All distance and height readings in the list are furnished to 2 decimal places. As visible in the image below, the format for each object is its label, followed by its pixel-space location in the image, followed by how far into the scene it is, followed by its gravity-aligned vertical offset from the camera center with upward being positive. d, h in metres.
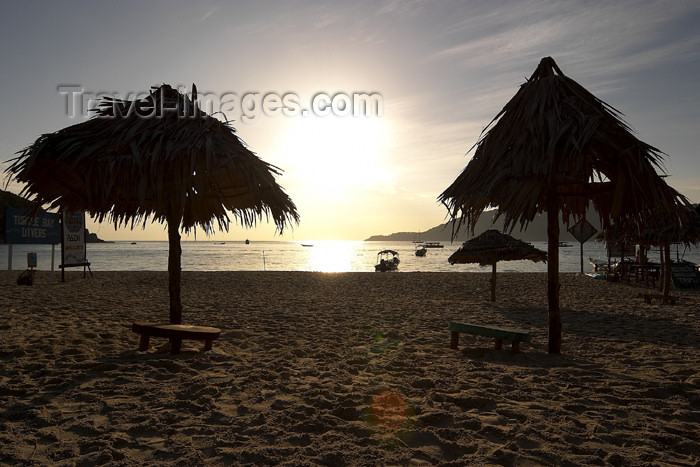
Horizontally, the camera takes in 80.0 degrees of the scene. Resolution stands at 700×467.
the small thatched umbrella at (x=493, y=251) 12.29 -0.15
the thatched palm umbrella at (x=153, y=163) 5.88 +1.22
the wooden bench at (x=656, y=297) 11.79 -1.47
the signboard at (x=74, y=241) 17.10 +0.23
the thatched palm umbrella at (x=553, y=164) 5.41 +1.12
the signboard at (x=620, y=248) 20.61 -0.19
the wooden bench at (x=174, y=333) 5.59 -1.17
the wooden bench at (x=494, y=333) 5.99 -1.30
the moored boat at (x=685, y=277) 16.59 -1.25
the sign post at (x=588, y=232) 21.88 +0.82
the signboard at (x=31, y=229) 15.08 +0.67
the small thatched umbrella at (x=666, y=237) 12.98 +0.32
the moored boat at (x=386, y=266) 35.91 -1.74
